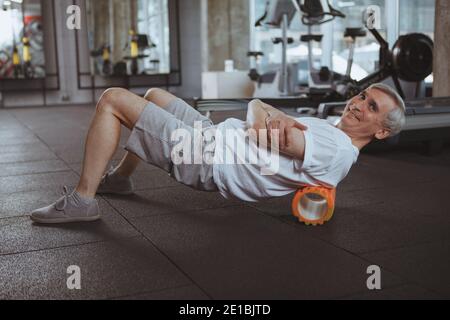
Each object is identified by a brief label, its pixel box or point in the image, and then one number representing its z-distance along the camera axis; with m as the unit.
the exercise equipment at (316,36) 5.39
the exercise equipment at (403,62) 4.53
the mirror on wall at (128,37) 8.66
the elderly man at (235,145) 1.73
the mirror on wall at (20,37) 7.99
